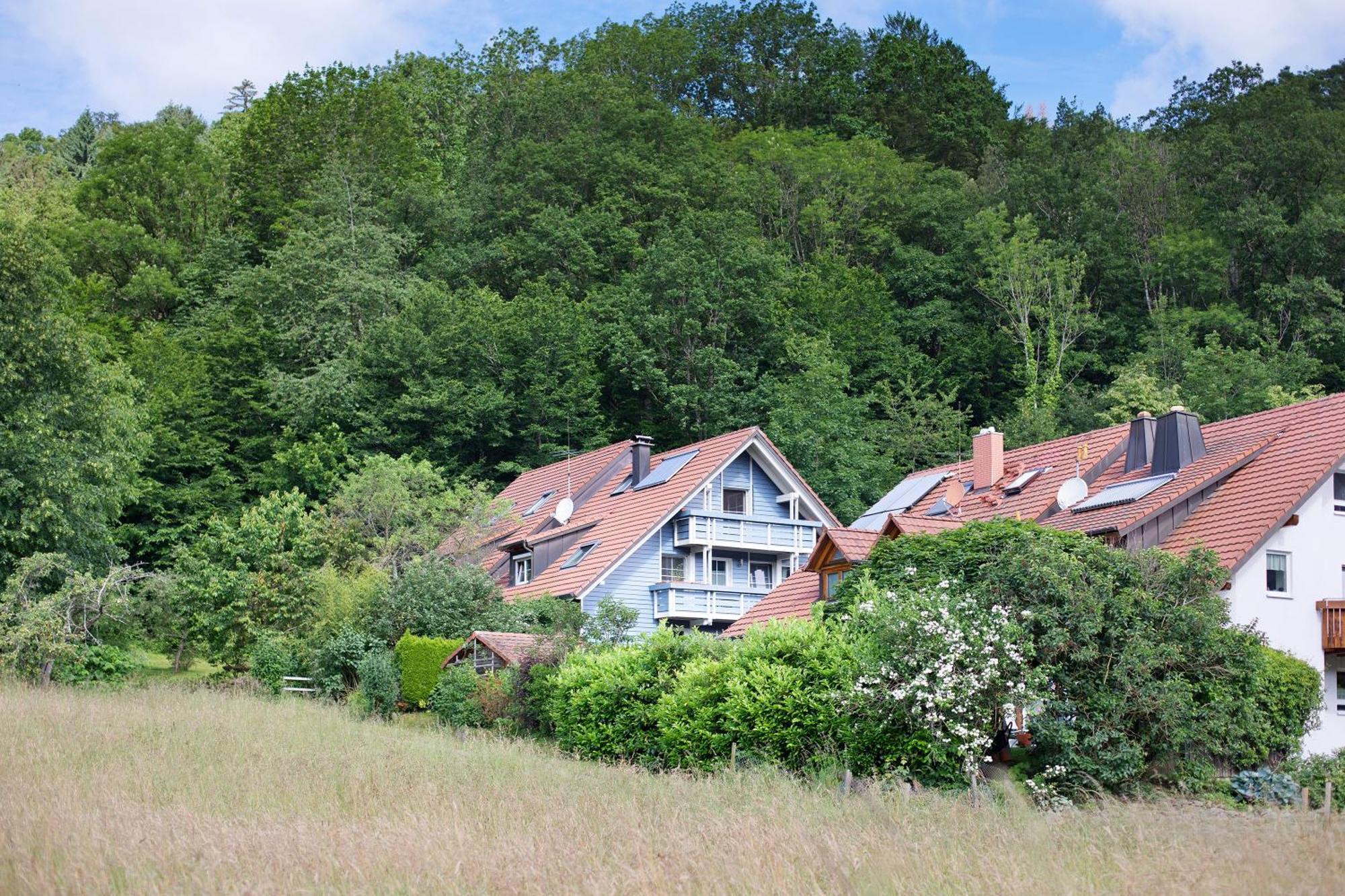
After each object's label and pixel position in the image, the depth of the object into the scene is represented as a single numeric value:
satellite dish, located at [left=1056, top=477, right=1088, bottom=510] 33.94
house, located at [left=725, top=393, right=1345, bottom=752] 28.91
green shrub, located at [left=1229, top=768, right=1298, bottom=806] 19.97
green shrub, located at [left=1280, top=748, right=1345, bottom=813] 20.80
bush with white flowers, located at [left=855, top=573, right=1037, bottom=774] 19.48
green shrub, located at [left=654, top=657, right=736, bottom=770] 23.03
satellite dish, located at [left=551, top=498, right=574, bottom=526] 44.59
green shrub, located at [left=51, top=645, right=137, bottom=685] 34.00
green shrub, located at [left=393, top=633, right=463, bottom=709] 34.22
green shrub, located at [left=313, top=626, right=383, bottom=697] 36.81
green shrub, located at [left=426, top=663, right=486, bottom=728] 31.09
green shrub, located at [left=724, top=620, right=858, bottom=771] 21.53
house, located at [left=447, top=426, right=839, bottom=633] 40.41
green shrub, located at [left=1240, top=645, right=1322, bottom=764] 22.36
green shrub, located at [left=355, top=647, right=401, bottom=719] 34.81
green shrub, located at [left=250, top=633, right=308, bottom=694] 39.03
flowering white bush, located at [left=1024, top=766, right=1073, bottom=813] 18.09
